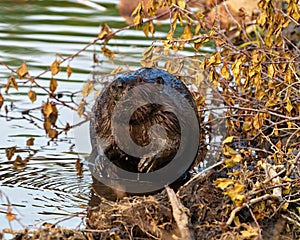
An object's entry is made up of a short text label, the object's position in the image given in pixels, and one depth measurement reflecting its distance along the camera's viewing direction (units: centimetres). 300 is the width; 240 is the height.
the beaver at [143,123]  1096
